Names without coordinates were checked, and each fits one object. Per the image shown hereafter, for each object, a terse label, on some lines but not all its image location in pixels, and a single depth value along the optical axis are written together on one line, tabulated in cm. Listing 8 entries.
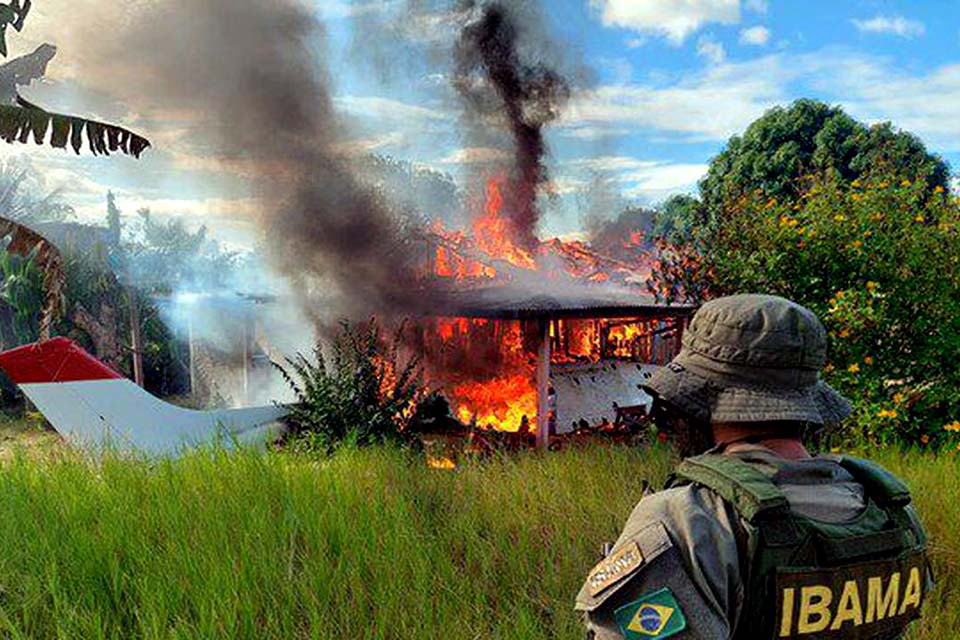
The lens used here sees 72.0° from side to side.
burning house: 1052
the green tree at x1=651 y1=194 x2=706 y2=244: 2840
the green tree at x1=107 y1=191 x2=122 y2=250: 2306
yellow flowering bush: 718
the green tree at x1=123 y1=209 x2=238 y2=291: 2288
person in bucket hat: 134
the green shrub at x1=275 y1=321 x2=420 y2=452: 862
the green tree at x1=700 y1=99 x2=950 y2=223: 2369
